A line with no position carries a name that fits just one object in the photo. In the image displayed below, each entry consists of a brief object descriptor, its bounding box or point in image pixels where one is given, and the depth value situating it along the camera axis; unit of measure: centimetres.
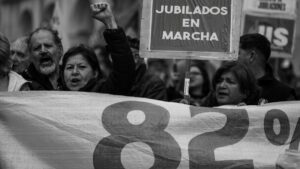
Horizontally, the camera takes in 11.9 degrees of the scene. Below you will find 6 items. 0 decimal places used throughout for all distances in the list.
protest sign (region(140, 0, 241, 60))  891
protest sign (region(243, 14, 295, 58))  1481
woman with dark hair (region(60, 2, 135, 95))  878
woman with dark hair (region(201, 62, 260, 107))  947
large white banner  815
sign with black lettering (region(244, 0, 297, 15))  1470
